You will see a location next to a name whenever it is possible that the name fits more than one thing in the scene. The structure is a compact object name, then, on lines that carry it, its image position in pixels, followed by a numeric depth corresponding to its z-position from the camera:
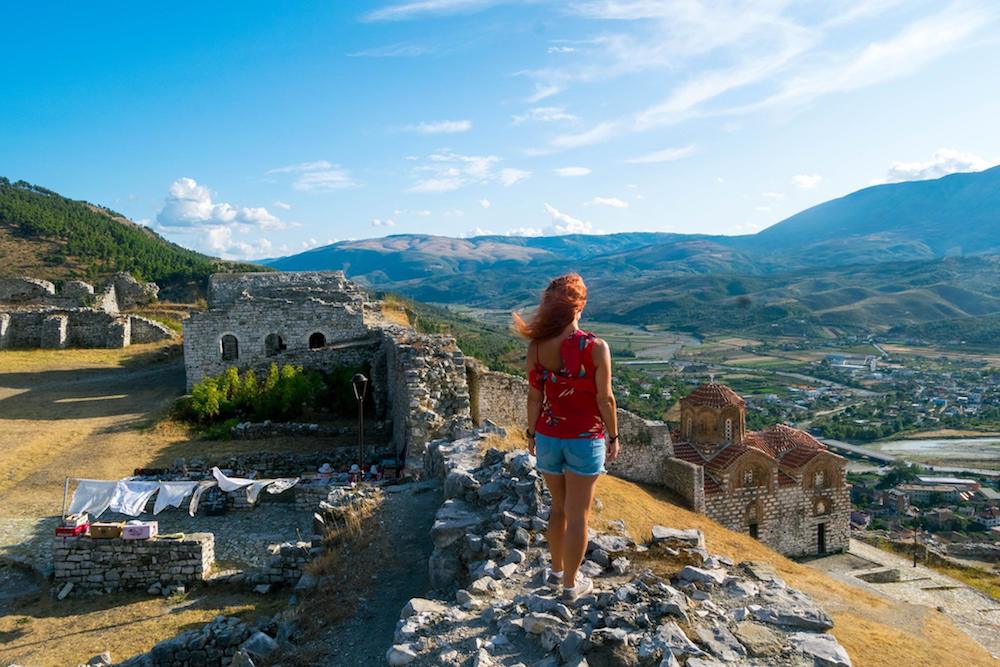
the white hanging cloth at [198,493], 11.95
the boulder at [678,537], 6.35
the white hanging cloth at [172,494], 11.98
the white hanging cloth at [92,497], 11.50
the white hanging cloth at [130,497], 11.58
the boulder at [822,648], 4.06
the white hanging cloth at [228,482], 12.30
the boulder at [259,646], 5.63
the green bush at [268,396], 16.80
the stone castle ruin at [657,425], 16.47
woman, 4.46
